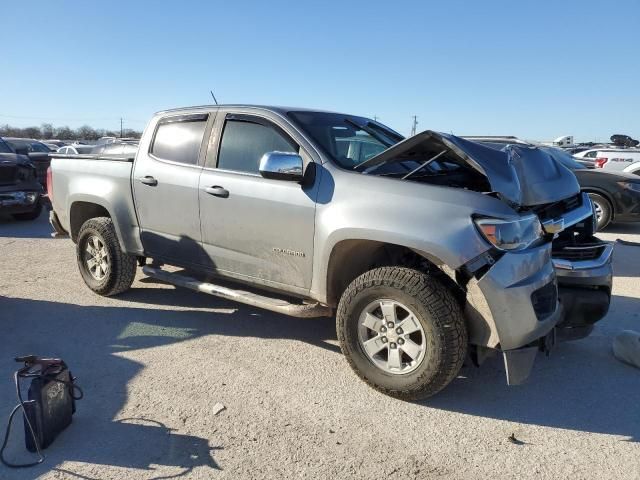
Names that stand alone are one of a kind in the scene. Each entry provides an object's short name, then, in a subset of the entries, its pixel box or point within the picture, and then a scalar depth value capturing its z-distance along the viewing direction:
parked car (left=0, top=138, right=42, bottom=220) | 10.05
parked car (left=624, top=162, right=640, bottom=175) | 11.40
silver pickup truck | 3.10
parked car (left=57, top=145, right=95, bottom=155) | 21.28
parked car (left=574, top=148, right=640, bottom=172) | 13.67
